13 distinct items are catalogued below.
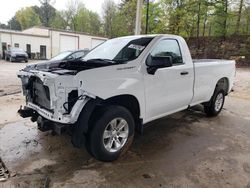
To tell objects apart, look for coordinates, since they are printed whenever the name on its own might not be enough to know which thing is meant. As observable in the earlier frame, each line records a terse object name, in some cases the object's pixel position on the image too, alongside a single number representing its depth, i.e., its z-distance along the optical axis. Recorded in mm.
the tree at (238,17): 24727
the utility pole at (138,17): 9697
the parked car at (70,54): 10767
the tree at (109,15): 41406
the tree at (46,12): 54781
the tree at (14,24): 67312
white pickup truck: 2918
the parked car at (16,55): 24344
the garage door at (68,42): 31734
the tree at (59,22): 53500
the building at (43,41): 29078
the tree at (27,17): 60375
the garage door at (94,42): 34119
